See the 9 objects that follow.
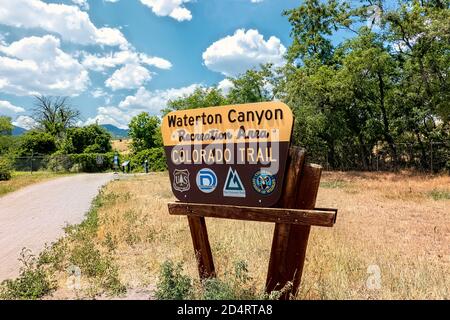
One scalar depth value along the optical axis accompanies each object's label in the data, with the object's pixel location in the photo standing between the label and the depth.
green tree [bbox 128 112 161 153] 51.28
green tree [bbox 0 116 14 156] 53.91
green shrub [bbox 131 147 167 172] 38.97
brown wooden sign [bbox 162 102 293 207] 3.51
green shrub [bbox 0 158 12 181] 24.58
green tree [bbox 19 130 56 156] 43.91
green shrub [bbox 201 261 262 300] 3.59
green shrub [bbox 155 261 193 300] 3.81
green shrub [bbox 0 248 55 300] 4.39
